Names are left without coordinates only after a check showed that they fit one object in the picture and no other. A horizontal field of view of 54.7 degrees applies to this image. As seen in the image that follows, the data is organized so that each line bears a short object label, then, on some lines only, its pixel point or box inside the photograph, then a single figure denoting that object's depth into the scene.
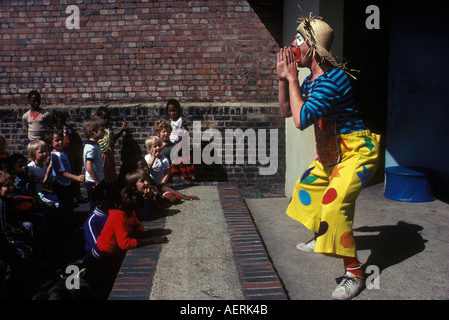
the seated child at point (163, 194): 5.14
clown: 3.03
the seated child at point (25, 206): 4.13
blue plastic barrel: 5.62
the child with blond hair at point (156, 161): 5.67
